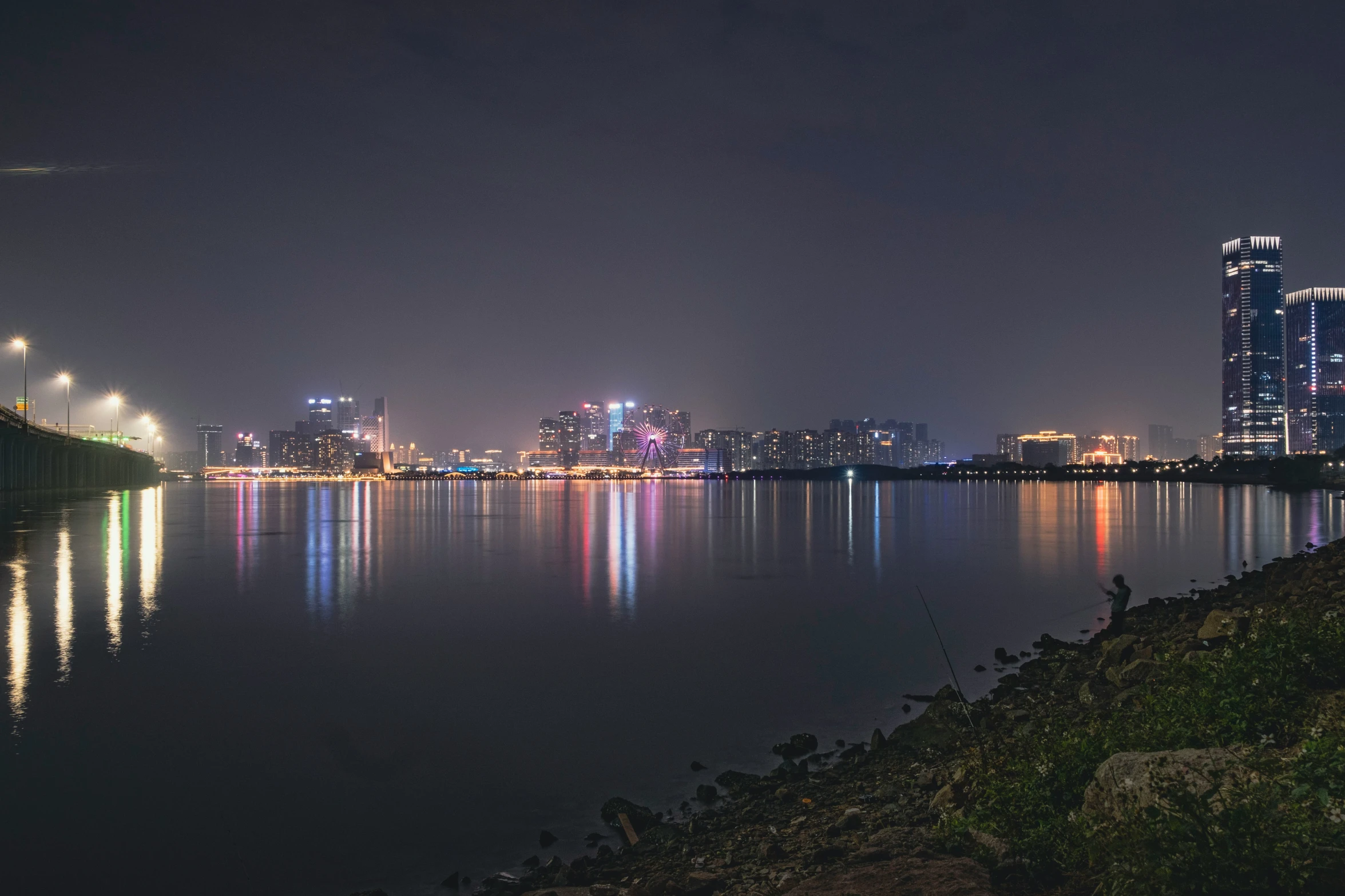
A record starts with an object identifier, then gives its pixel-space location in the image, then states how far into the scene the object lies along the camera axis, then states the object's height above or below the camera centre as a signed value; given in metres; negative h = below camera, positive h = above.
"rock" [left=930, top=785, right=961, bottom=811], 7.55 -3.14
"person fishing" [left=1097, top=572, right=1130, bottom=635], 19.80 -3.61
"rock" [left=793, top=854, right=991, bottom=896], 5.40 -2.85
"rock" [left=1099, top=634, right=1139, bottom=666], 14.45 -3.41
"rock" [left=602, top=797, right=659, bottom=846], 9.57 -4.18
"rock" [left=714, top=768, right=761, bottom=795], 10.51 -4.16
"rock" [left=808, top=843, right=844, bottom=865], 7.08 -3.39
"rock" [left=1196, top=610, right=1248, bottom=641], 12.62 -2.70
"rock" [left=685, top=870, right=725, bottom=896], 6.69 -3.46
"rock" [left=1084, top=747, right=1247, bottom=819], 5.36 -2.14
